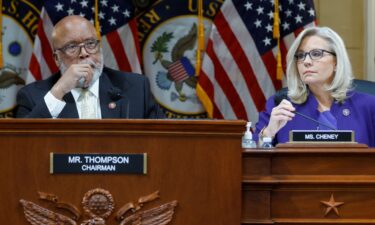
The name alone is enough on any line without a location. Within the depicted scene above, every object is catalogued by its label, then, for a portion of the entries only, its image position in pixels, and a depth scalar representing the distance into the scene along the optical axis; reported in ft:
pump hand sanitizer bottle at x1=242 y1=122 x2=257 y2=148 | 21.88
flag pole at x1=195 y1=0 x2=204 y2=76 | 36.96
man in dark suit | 27.48
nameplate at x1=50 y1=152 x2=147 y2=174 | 18.90
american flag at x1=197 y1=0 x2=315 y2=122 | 37.17
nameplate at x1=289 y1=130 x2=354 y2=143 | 20.33
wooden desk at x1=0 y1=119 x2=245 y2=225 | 18.95
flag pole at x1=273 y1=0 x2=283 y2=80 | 36.45
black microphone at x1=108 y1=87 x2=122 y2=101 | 26.14
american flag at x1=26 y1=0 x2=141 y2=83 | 36.96
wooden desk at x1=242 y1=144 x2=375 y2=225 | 19.45
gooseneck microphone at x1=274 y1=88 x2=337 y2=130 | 26.08
